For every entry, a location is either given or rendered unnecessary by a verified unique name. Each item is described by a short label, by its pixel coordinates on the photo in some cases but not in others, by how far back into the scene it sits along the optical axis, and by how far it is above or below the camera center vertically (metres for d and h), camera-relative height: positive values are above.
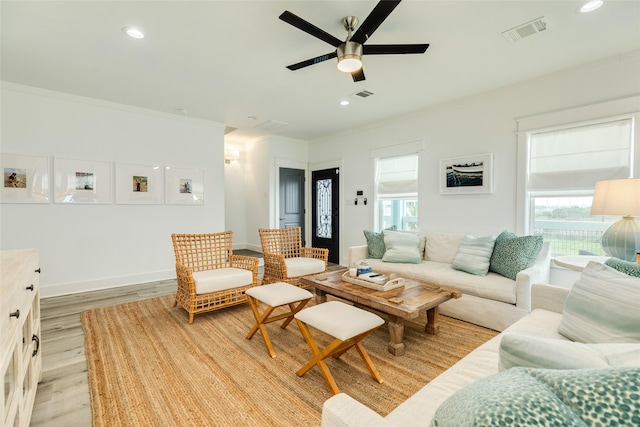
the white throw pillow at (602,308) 1.24 -0.46
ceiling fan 1.96 +1.26
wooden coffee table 2.15 -0.72
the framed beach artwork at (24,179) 3.47 +0.35
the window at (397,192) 4.68 +0.29
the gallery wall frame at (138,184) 4.21 +0.35
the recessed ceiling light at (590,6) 2.12 +1.54
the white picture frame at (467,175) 3.78 +0.48
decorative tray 2.49 -0.68
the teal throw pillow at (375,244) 3.96 -0.51
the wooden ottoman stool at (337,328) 1.76 -0.75
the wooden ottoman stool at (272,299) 2.30 -0.75
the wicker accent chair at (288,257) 3.56 -0.69
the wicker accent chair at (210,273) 2.94 -0.73
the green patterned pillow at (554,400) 0.45 -0.33
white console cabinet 1.06 -0.55
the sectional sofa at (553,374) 0.47 -0.39
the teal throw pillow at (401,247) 3.63 -0.51
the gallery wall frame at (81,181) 3.77 +0.35
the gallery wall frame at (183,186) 4.62 +0.36
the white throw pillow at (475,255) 3.07 -0.51
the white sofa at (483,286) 2.60 -0.77
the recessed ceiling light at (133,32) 2.44 +1.52
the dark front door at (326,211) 5.96 -0.06
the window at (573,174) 2.93 +0.39
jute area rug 1.66 -1.17
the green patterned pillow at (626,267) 1.52 -0.31
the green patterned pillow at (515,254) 2.84 -0.46
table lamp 2.16 -0.01
